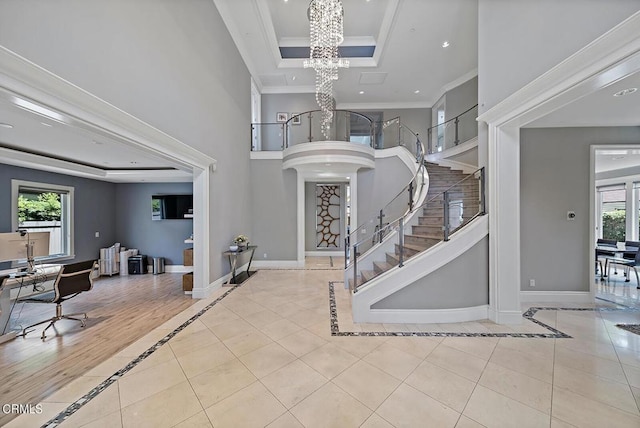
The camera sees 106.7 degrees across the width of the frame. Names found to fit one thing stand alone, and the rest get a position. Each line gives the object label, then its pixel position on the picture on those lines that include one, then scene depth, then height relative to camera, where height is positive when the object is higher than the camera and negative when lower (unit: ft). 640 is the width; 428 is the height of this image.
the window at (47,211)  16.51 +0.23
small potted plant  19.39 -2.23
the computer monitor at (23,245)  11.09 -1.51
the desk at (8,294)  10.58 -3.62
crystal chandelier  15.51 +12.78
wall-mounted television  23.61 +0.69
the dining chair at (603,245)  20.77 -3.16
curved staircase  12.73 -0.53
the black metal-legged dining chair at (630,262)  17.49 -3.74
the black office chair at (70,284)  11.43 -3.54
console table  18.20 -3.40
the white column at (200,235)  15.42 -1.37
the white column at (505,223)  11.25 -0.48
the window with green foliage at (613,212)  26.11 +0.06
